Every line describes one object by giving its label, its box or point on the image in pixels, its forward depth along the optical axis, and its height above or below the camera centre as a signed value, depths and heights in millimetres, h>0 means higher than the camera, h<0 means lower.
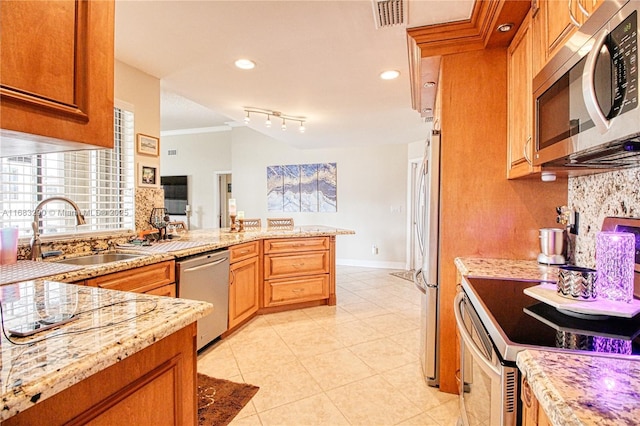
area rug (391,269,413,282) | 5137 -1049
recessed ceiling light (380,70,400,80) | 2660 +1161
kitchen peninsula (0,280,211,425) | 603 -312
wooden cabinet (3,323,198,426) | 643 -430
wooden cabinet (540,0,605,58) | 987 +675
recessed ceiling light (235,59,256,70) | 2496 +1165
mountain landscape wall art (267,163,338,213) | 6285 +468
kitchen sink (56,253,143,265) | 2090 -328
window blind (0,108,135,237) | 2012 +165
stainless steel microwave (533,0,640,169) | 735 +330
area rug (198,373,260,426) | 1777 -1145
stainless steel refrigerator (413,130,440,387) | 2029 -318
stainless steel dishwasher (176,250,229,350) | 2289 -572
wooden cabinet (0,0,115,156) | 645 +303
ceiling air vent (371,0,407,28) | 1692 +1102
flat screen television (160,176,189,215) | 6824 +346
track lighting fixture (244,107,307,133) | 3775 +1184
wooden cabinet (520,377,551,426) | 715 -464
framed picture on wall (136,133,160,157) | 2746 +571
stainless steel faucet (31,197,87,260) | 1696 -163
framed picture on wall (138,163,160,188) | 2767 +304
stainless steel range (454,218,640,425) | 846 -345
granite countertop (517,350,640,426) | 551 -343
